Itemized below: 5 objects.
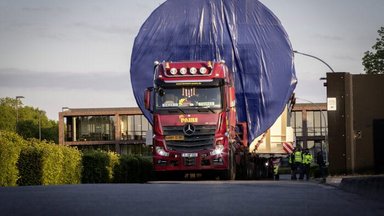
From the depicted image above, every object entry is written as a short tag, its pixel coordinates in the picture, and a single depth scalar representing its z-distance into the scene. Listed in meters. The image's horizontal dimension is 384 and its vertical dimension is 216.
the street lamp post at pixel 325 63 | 45.53
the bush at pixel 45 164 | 25.23
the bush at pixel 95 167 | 30.33
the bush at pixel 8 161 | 23.39
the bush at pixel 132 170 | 33.92
